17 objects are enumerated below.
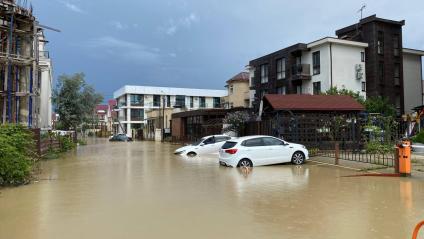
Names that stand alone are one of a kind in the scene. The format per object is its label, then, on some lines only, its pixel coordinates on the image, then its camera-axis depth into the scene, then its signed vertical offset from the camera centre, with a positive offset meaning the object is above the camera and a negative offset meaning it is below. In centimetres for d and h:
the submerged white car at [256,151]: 1878 -105
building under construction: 2780 +453
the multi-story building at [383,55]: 4378 +783
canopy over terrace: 2444 +61
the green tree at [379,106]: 3866 +209
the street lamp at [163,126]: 6582 +48
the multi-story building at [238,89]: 6257 +597
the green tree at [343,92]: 3789 +331
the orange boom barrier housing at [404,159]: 1444 -108
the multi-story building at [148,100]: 9350 +668
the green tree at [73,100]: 5181 +362
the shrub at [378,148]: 2278 -109
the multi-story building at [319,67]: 4253 +653
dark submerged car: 7106 -154
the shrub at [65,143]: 3564 -128
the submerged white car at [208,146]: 2820 -117
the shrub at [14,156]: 1275 -84
